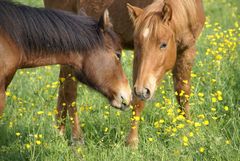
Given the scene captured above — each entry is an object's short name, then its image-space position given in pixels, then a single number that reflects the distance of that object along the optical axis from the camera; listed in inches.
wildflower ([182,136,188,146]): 376.2
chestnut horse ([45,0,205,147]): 428.1
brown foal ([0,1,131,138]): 385.1
